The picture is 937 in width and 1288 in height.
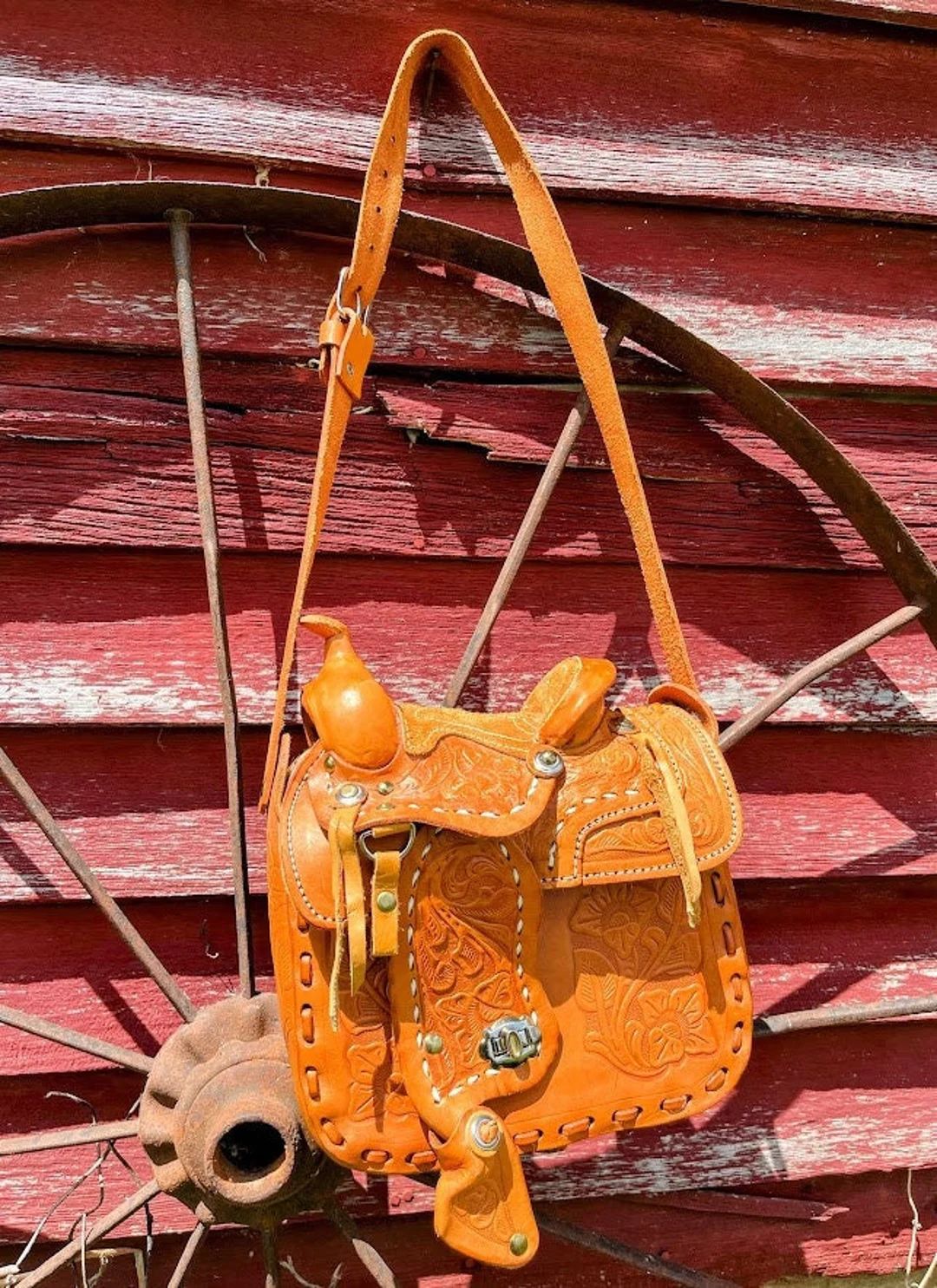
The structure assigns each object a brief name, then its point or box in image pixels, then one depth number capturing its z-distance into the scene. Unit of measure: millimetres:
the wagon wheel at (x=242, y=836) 1067
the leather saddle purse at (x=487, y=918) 961
